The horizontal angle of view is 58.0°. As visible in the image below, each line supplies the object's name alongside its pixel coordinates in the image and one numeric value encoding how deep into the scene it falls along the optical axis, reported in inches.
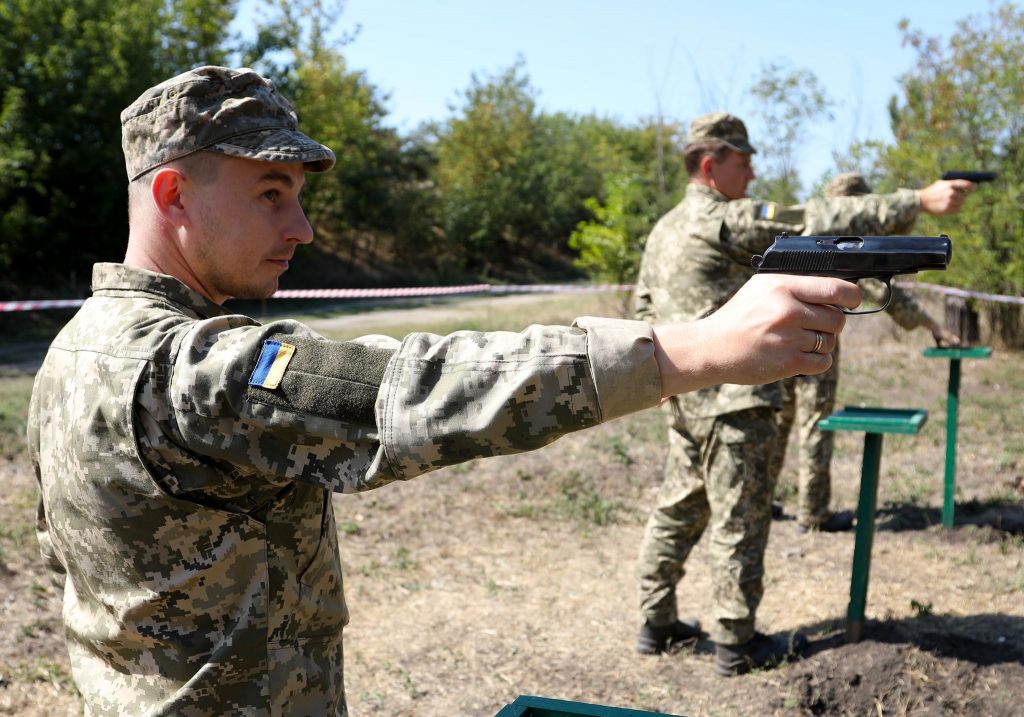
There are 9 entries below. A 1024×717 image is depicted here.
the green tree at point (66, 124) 581.9
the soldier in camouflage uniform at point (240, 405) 47.8
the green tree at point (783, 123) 552.4
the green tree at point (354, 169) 997.8
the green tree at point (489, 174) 1253.1
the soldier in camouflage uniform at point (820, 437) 230.5
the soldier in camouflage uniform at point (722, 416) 148.4
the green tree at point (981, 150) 418.6
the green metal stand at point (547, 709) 71.3
